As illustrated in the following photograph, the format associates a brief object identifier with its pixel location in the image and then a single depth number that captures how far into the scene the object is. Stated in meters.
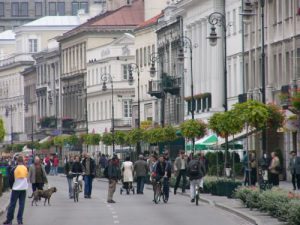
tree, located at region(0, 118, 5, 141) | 115.87
